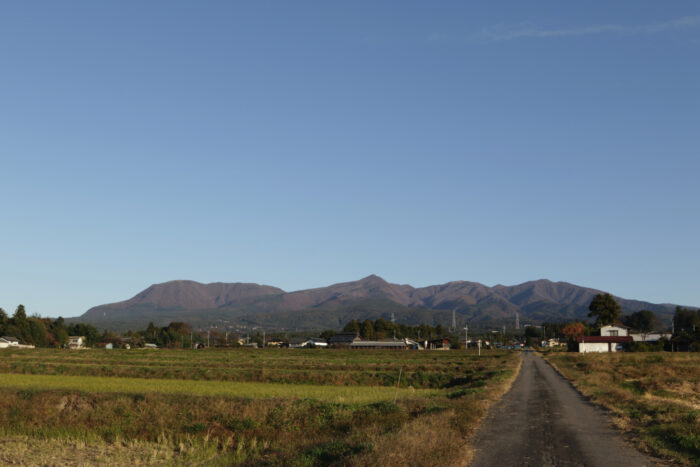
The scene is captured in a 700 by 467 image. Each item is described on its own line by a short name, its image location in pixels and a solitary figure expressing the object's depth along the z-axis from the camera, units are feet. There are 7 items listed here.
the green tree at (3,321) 560.00
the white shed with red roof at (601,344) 418.31
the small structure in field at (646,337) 496.56
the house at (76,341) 602.03
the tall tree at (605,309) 491.31
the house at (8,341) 492.54
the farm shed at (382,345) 610.24
